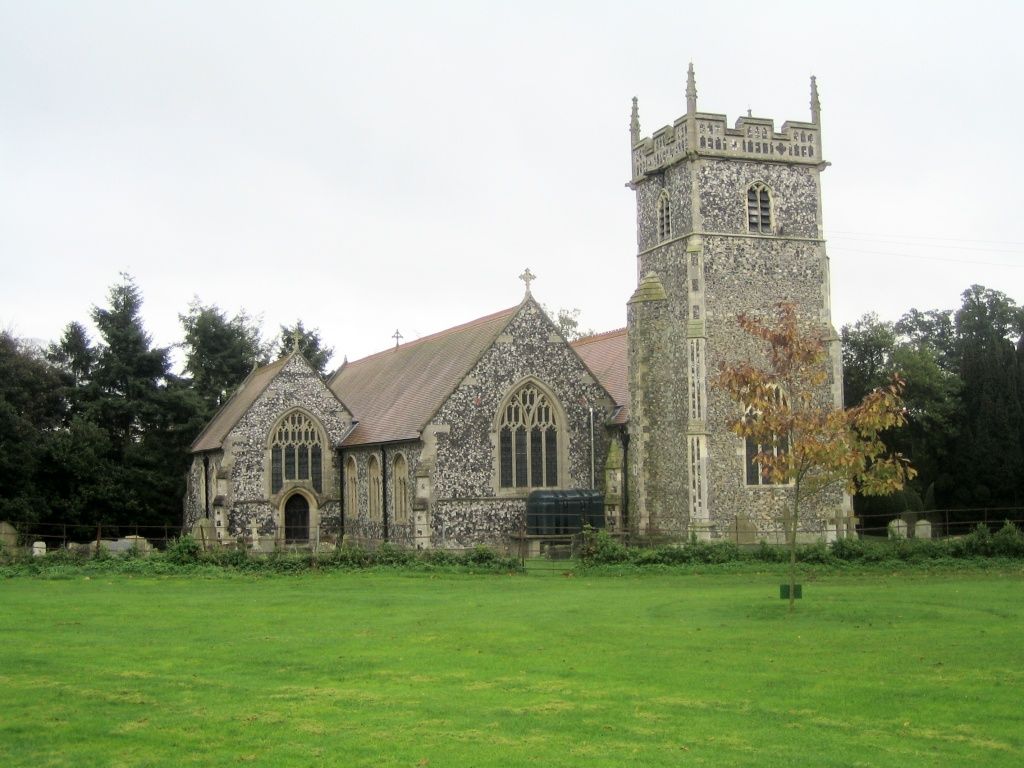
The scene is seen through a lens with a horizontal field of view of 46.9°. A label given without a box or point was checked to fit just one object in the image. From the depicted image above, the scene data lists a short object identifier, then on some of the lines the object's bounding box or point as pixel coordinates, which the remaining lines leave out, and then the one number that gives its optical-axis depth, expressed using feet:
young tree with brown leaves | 64.03
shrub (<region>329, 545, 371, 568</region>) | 94.48
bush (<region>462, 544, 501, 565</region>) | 94.43
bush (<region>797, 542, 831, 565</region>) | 93.56
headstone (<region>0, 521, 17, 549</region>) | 115.56
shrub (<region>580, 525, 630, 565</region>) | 95.76
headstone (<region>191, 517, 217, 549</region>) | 118.94
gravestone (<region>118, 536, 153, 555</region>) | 102.89
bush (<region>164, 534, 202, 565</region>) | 94.27
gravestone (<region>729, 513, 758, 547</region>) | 108.68
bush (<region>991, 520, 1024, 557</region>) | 94.53
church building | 111.14
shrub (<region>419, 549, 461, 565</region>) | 95.45
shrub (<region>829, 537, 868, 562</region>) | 94.07
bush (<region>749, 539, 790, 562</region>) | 94.79
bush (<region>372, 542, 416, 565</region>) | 95.71
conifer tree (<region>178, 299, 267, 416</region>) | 171.94
